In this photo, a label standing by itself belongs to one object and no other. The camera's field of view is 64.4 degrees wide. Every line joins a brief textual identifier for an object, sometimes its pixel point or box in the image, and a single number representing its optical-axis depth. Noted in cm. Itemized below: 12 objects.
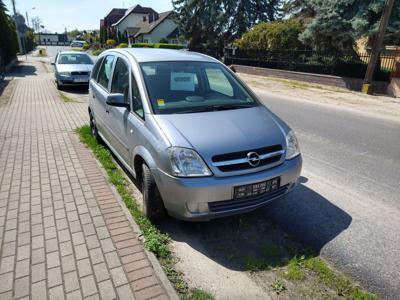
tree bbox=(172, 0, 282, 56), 3550
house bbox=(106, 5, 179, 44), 5966
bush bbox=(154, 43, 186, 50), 4428
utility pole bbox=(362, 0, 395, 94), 1420
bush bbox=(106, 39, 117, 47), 5980
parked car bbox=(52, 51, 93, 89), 1329
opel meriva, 299
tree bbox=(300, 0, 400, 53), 1489
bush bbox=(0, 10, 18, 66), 2258
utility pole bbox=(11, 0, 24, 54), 3211
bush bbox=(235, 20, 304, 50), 2189
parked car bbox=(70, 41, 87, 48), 7353
